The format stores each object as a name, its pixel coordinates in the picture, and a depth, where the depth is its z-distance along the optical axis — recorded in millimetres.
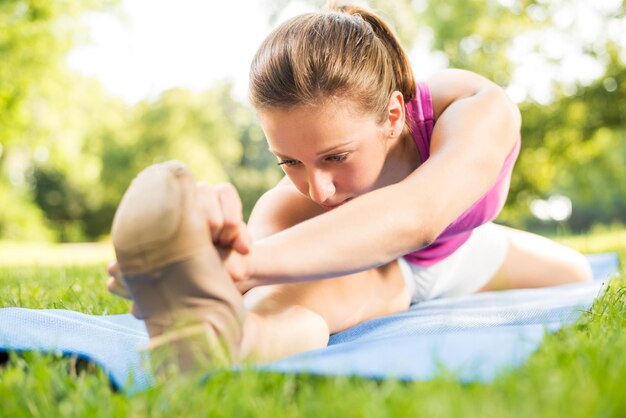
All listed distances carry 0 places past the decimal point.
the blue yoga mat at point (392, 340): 1267
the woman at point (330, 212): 1361
